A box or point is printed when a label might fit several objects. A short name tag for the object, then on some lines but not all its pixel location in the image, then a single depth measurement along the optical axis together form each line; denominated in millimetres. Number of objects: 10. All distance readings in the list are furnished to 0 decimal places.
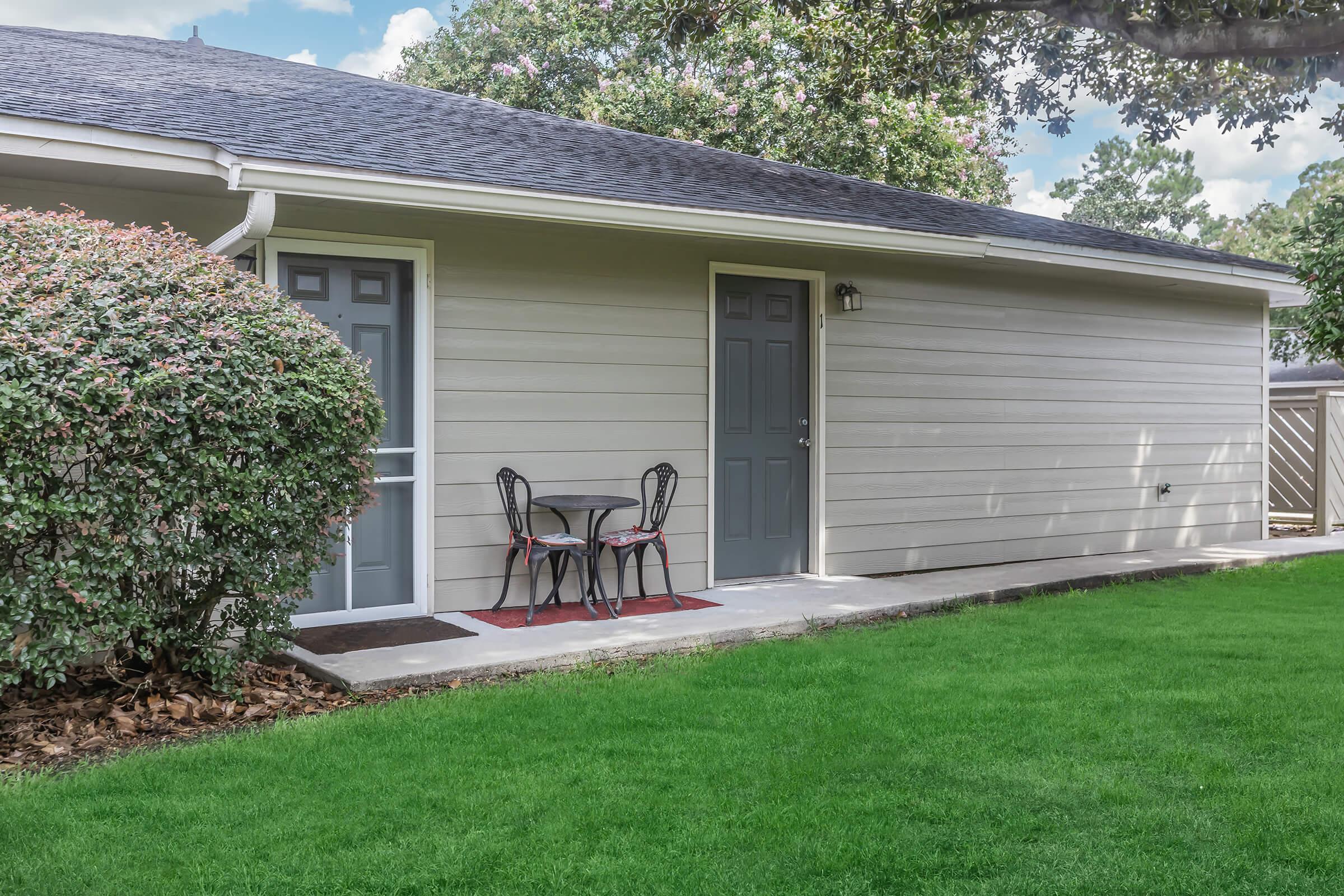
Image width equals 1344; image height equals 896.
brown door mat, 5082
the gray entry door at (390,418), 5594
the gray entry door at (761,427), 6875
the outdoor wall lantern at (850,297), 7172
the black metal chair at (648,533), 5887
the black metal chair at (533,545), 5723
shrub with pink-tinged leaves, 3584
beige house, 5273
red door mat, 5719
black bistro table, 5746
